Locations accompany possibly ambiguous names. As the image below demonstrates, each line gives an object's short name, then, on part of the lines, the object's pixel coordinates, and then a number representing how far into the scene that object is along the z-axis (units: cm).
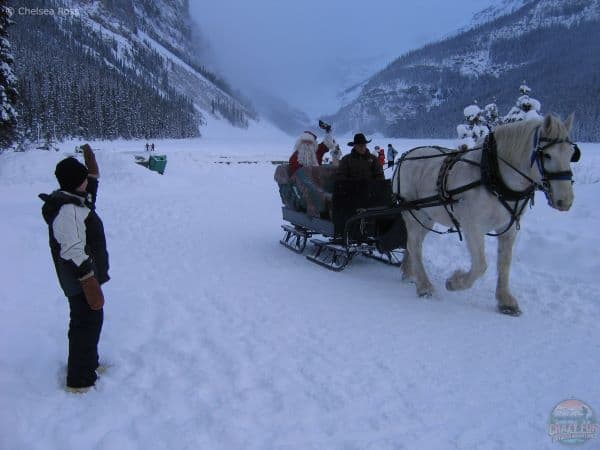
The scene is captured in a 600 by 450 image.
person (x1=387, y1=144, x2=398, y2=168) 2854
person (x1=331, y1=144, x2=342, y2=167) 973
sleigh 648
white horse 391
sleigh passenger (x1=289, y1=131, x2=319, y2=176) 861
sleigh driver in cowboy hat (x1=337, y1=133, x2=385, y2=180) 668
